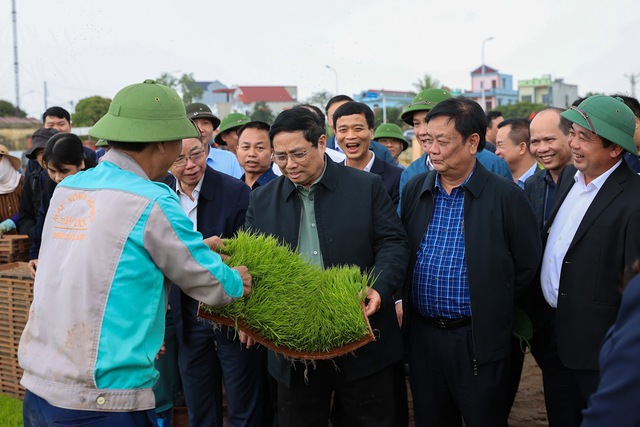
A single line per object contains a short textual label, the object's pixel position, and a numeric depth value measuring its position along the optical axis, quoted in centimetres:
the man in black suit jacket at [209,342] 431
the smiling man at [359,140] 539
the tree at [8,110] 4494
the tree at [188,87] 6030
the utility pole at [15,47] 2791
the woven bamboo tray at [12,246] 667
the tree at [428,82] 6169
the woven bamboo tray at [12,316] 576
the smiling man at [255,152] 544
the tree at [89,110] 3550
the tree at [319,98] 4816
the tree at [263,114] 5025
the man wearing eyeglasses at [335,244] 361
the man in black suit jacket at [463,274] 362
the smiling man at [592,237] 339
